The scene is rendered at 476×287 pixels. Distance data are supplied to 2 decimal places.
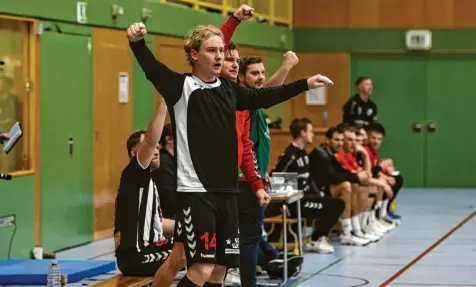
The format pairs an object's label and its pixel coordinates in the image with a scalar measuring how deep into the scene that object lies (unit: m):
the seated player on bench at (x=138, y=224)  8.16
